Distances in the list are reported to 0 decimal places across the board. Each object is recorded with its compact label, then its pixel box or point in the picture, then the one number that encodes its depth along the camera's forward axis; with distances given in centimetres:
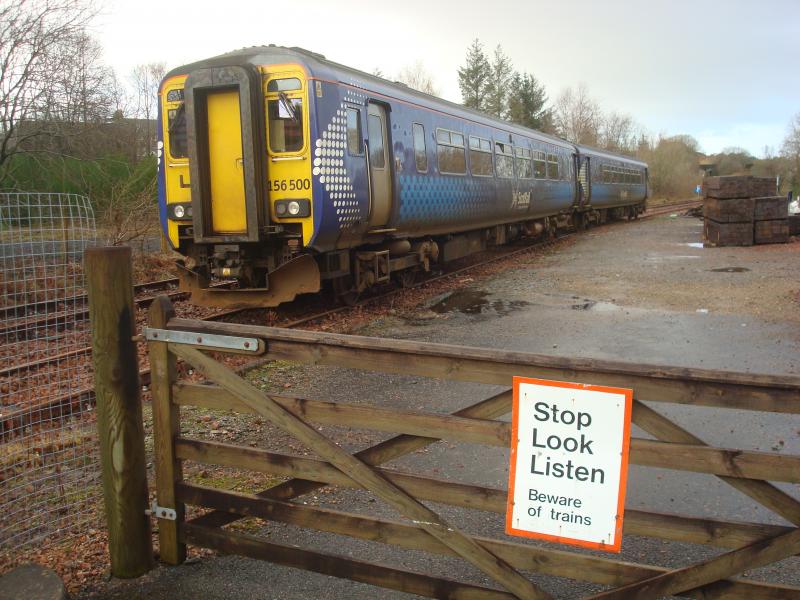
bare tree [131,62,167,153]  2356
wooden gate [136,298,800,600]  254
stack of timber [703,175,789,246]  1836
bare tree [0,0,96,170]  1378
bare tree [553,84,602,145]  7312
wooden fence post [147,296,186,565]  328
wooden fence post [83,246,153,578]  328
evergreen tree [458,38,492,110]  5984
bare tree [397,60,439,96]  6400
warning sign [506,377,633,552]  260
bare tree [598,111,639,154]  7531
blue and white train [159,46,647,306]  846
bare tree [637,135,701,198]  6297
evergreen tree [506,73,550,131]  5622
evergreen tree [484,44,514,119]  5869
